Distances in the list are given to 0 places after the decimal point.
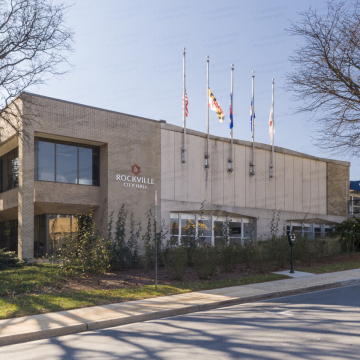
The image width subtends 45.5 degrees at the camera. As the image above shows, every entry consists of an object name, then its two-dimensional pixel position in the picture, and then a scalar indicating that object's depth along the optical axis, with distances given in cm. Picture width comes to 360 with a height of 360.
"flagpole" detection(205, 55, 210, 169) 2674
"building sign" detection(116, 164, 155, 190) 2305
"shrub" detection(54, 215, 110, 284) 1434
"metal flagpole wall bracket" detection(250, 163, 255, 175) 2931
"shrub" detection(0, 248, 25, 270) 1788
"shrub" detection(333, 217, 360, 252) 2484
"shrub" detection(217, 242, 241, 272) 1633
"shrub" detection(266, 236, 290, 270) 1722
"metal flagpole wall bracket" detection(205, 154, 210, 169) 2671
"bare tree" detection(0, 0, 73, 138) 1569
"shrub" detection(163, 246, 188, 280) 1459
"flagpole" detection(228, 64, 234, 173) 2795
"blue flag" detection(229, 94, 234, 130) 2797
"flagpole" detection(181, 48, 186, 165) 2559
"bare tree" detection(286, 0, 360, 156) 1828
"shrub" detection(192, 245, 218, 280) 1498
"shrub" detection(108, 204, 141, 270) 1736
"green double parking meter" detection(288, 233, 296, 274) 1588
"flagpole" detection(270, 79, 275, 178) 3063
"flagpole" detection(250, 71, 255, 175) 2934
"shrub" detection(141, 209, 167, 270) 1692
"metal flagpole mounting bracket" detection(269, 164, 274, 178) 3061
